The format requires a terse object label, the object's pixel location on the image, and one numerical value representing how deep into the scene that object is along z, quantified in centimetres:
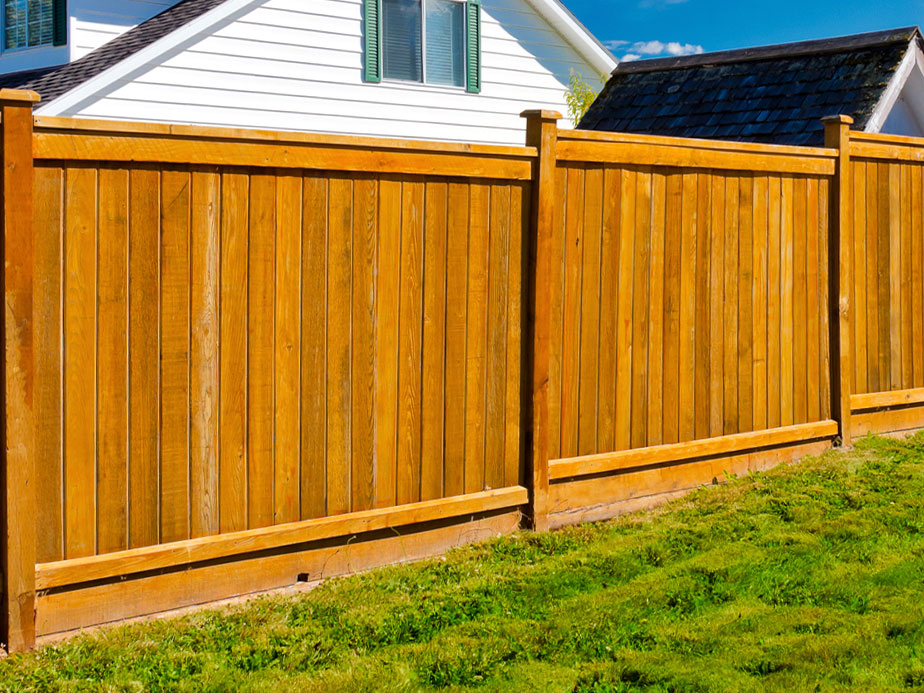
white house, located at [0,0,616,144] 1280
